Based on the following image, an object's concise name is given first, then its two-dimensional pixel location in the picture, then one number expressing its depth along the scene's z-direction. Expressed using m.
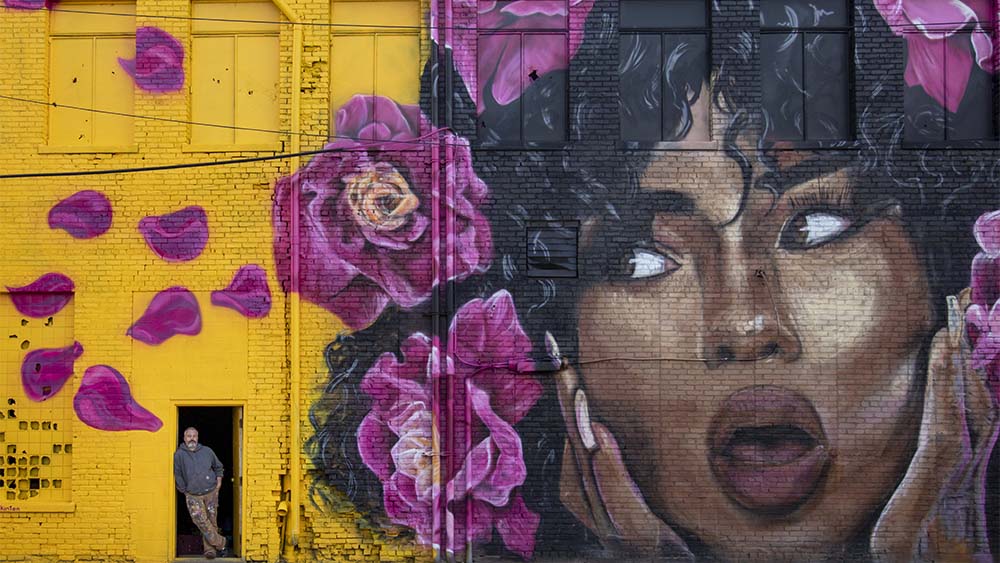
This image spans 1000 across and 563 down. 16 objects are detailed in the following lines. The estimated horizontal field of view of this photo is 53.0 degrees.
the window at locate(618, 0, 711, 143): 10.88
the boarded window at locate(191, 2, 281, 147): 11.05
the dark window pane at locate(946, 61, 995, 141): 10.81
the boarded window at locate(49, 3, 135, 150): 11.15
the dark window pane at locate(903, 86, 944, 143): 10.82
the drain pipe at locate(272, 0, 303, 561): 10.69
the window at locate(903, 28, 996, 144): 10.82
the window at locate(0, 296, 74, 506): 10.96
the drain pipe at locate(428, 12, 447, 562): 10.59
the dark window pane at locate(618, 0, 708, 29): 10.98
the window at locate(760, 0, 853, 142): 10.88
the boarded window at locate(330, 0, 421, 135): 10.97
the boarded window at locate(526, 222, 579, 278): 10.72
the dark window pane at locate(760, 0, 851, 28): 10.91
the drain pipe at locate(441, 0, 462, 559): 10.61
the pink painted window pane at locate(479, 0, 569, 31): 10.97
